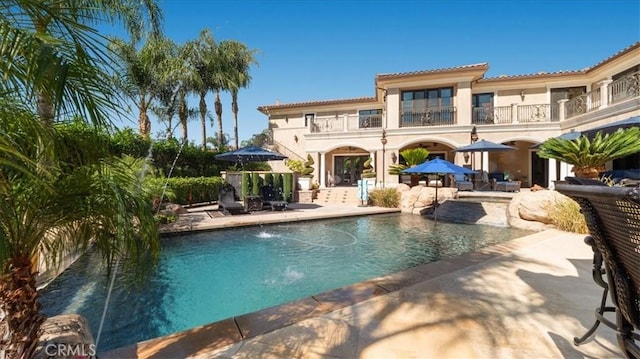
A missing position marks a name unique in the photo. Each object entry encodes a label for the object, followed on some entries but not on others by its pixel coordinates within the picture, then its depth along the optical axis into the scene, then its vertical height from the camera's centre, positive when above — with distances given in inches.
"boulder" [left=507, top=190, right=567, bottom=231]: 370.6 -47.7
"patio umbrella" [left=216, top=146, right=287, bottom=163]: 525.6 +39.3
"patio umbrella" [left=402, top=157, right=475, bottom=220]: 451.2 +9.9
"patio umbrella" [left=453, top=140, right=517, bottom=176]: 576.4 +52.2
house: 647.1 +144.2
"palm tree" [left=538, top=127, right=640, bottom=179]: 328.8 +26.1
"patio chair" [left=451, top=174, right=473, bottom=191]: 617.6 -22.4
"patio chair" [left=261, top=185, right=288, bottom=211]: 517.7 -41.6
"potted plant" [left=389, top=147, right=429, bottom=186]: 649.6 +41.1
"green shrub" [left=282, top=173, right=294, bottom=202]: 607.5 -17.4
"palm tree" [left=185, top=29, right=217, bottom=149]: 779.4 +314.2
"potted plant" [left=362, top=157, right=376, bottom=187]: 707.7 +3.7
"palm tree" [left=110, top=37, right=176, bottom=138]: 641.6 +248.2
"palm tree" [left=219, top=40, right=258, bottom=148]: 839.1 +342.5
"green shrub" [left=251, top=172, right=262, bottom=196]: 557.6 -13.3
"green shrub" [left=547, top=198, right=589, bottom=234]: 313.9 -48.8
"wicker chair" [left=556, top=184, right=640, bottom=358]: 55.7 -14.7
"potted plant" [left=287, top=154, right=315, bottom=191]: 844.6 +26.7
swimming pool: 169.8 -74.0
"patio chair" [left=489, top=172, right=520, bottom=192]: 597.6 -25.0
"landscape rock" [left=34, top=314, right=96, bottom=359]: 82.0 -47.2
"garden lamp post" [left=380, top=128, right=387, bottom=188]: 773.9 +95.1
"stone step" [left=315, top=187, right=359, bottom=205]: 689.3 -47.8
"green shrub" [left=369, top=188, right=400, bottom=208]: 590.9 -45.5
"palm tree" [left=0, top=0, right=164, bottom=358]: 57.9 +3.0
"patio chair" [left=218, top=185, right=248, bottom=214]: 473.7 -42.1
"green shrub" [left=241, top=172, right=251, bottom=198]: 553.3 -13.0
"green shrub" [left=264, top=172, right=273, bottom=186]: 582.9 -2.6
